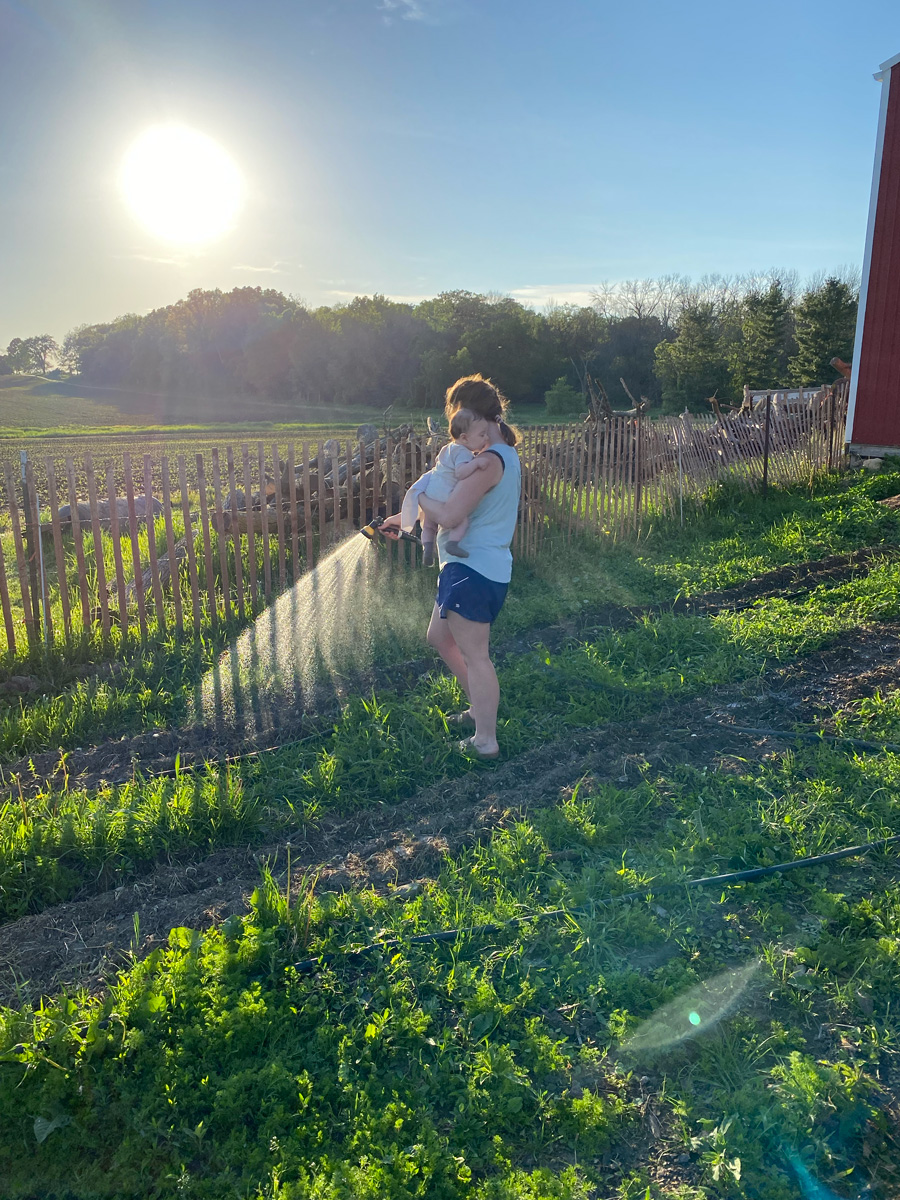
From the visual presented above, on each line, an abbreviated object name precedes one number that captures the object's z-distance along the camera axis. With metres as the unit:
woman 3.87
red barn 14.13
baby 3.88
